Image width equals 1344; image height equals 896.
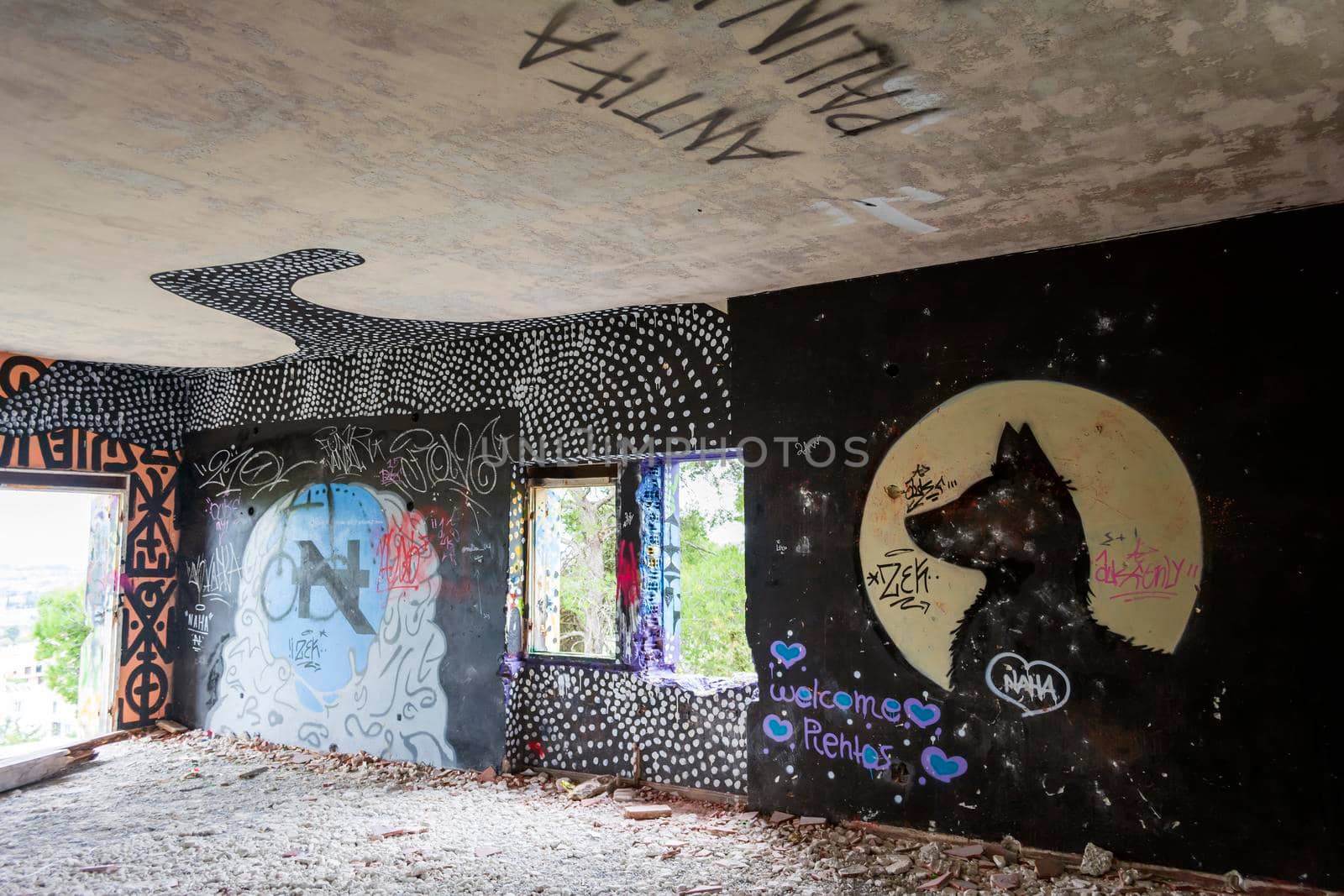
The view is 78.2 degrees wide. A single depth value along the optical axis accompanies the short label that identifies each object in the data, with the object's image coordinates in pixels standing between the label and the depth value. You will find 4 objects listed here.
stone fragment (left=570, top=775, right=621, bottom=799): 5.13
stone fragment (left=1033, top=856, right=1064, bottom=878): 3.74
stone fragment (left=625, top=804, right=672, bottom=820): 4.74
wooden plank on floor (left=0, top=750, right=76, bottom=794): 5.76
